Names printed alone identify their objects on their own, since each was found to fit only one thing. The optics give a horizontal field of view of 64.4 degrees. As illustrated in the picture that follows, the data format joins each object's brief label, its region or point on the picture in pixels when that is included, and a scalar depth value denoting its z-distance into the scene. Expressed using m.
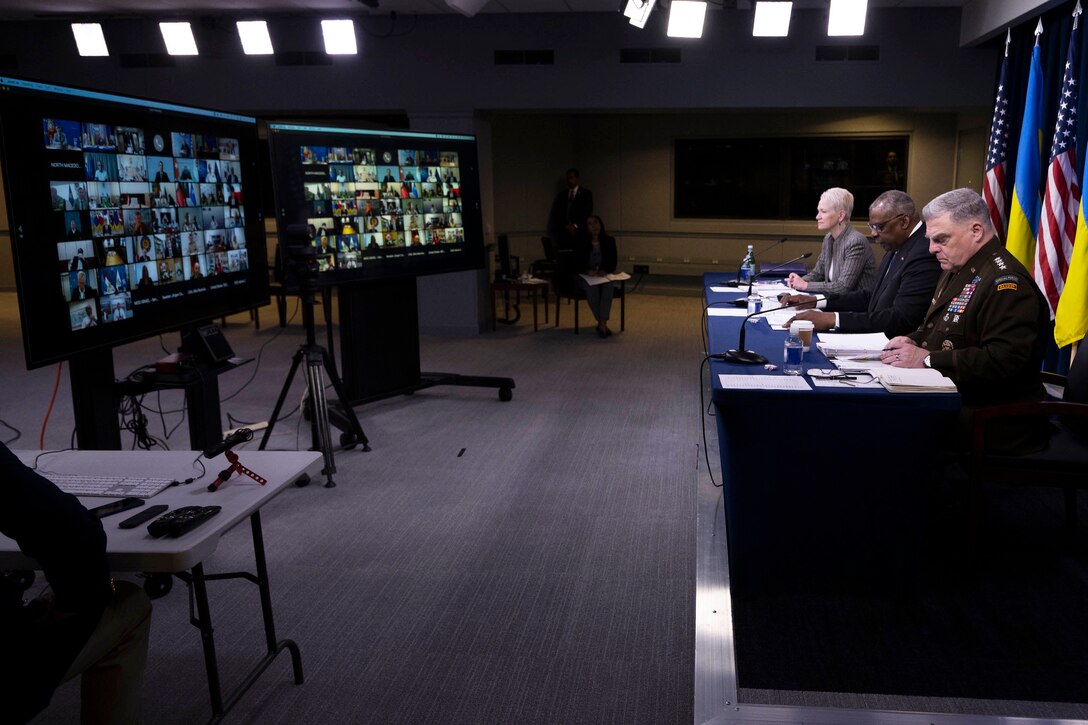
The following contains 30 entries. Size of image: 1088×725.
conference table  2.71
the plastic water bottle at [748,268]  5.42
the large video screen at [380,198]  4.67
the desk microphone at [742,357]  3.08
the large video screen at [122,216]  2.39
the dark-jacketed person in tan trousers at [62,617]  1.53
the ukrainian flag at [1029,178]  5.33
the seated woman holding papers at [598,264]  8.10
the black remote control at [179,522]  1.81
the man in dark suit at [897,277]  4.00
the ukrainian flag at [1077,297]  4.54
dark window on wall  10.13
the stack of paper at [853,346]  3.27
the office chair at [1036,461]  2.83
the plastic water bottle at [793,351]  3.11
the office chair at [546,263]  10.01
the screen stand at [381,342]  5.21
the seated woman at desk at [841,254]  5.09
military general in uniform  2.94
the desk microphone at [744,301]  4.67
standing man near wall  10.44
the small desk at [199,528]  1.76
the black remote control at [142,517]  1.87
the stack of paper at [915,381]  2.66
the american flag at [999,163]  5.71
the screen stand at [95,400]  3.03
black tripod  4.18
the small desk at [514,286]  8.21
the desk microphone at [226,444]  2.13
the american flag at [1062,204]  4.80
